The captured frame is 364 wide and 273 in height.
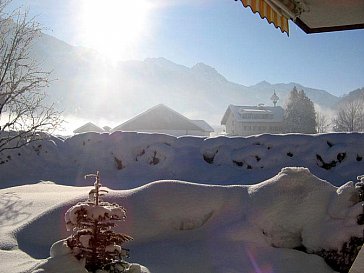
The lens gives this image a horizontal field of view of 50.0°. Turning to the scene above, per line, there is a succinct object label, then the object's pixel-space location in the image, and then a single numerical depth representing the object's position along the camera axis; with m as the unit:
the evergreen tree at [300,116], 49.19
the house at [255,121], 49.94
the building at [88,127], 49.79
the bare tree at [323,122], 59.88
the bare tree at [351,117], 54.16
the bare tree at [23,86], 13.38
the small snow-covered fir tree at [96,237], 4.89
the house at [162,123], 40.09
